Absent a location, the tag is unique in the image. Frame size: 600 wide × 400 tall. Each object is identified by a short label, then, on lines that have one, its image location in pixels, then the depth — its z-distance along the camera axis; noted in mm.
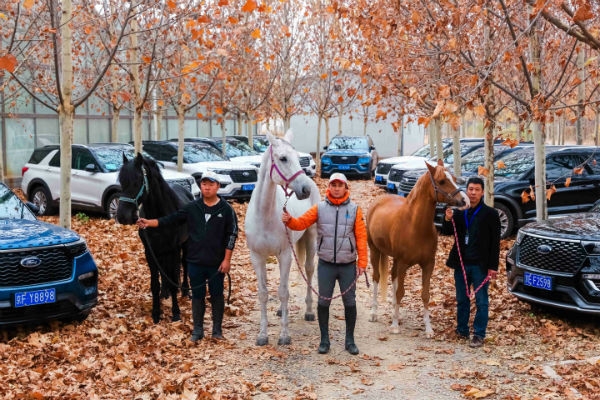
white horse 6328
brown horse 6734
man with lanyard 6727
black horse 7070
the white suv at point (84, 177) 14656
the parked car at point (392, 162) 20792
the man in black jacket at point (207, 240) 6668
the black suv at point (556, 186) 12711
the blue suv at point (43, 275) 6324
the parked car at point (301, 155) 24844
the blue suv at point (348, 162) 26703
